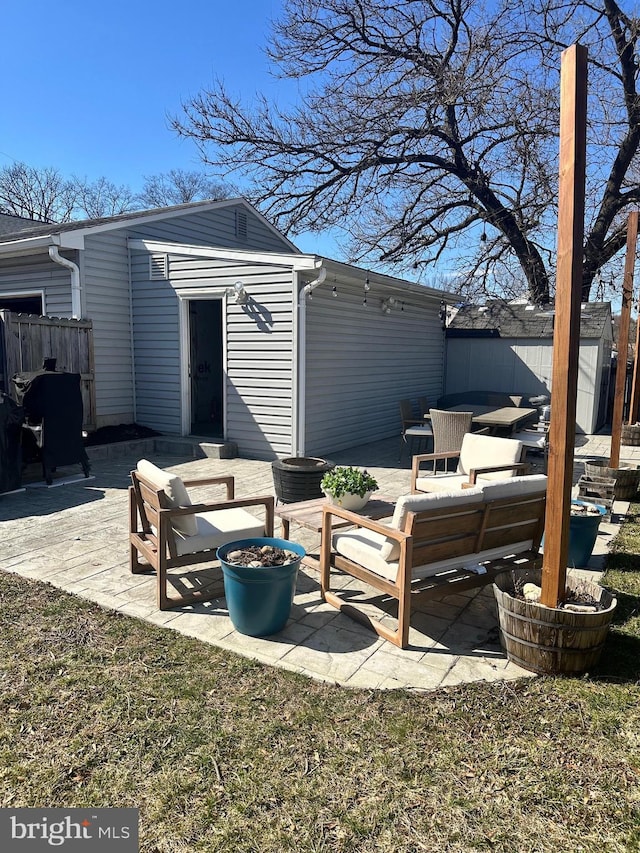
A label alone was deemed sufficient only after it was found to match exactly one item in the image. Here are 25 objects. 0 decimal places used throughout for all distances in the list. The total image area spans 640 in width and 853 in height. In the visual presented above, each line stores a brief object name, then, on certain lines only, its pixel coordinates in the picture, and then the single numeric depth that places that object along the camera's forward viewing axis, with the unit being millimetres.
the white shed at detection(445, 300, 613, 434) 11523
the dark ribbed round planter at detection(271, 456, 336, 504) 5598
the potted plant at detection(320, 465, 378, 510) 4203
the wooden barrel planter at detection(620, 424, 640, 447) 9914
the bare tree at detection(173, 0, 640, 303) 12125
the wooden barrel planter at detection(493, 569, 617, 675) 2676
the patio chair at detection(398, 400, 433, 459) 8398
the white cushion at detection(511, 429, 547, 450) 7758
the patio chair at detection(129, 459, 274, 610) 3438
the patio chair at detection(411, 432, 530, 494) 5203
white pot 4211
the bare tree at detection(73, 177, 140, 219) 29500
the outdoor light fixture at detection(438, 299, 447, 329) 12844
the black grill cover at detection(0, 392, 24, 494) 5969
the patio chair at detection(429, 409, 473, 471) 7418
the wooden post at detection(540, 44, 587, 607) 2605
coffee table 3984
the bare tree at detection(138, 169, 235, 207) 30156
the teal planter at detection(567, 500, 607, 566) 4117
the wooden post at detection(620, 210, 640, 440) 5879
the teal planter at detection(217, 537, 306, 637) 2994
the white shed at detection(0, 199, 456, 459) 7926
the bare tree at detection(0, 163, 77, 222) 27250
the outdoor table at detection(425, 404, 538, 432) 7992
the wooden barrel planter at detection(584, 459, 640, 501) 6055
